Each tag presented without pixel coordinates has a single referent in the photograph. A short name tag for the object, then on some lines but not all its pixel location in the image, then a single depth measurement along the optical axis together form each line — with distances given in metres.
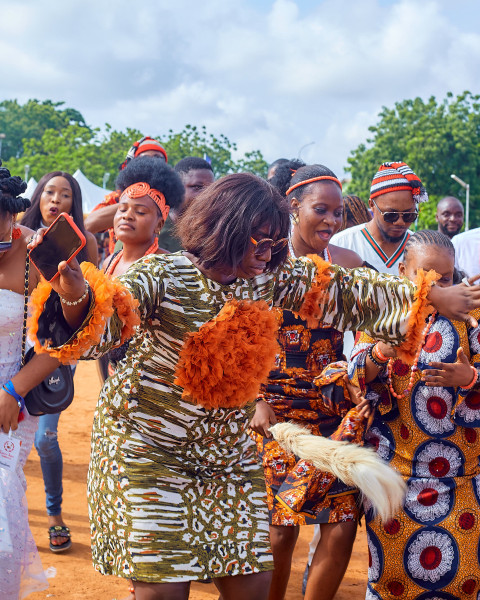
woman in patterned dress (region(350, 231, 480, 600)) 3.49
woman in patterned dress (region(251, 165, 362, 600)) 3.69
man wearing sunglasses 5.09
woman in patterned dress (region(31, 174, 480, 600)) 2.64
